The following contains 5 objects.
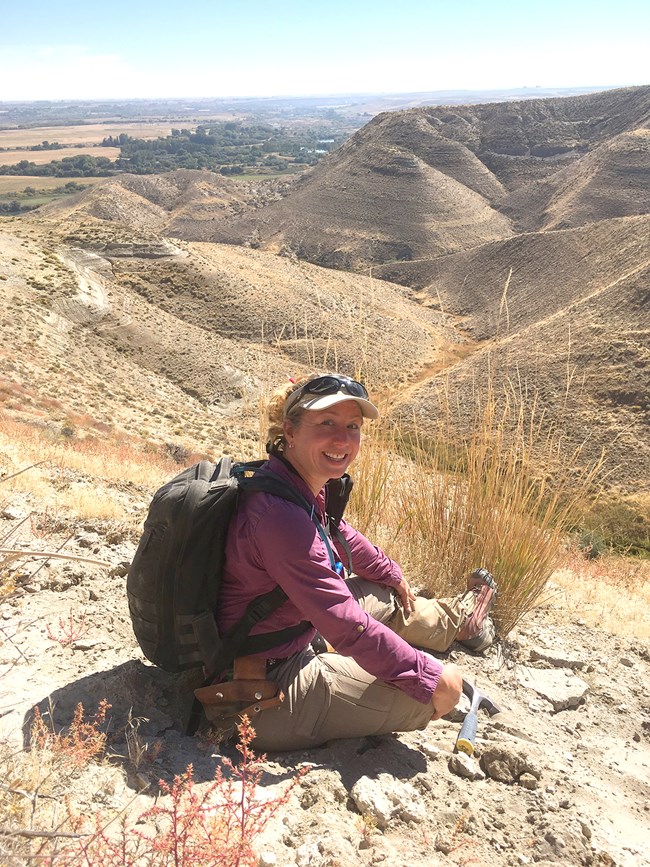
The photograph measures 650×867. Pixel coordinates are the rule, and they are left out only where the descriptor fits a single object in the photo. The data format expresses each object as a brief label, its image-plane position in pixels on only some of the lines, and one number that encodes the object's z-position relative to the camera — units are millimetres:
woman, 2203
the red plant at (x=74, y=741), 1931
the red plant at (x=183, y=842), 1506
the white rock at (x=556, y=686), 3262
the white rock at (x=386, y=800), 2115
